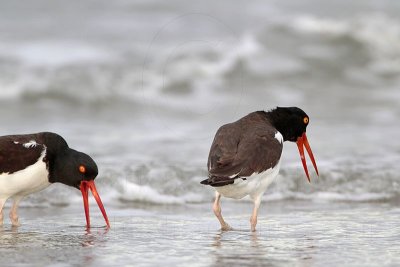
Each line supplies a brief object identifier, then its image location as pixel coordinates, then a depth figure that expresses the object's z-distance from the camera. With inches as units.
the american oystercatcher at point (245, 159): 571.5
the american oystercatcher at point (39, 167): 616.4
